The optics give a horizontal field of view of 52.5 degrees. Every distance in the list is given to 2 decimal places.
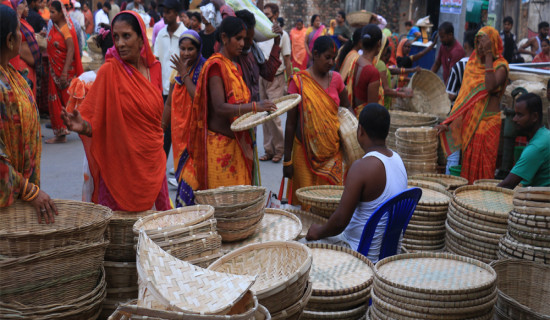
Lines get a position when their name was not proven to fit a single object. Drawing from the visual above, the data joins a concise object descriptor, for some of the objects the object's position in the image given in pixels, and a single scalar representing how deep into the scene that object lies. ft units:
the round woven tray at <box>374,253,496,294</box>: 7.12
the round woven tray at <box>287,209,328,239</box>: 11.55
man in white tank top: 10.21
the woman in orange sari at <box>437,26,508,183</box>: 17.37
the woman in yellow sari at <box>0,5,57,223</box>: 7.82
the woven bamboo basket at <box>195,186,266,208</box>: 9.61
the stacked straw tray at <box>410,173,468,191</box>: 14.71
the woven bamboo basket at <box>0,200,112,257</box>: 6.69
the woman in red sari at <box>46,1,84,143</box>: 27.53
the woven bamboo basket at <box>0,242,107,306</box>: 6.60
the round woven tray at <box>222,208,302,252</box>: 9.04
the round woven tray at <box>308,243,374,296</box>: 7.73
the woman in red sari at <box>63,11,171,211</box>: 11.61
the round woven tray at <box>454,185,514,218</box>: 10.68
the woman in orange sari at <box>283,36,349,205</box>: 14.83
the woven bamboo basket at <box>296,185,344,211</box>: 11.12
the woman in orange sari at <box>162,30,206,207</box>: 14.80
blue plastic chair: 9.71
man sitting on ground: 12.79
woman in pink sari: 38.40
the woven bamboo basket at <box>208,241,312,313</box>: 7.15
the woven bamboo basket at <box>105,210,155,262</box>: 8.02
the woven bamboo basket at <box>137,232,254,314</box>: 5.44
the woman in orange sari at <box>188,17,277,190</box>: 13.48
